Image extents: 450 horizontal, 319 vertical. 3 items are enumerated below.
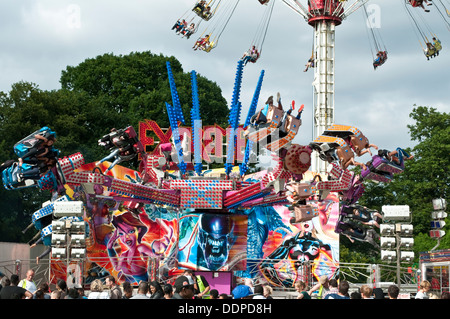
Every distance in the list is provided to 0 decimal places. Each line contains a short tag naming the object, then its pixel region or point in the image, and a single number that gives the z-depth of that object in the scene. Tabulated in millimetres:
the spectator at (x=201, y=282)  24644
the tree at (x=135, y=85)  46031
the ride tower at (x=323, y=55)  36656
